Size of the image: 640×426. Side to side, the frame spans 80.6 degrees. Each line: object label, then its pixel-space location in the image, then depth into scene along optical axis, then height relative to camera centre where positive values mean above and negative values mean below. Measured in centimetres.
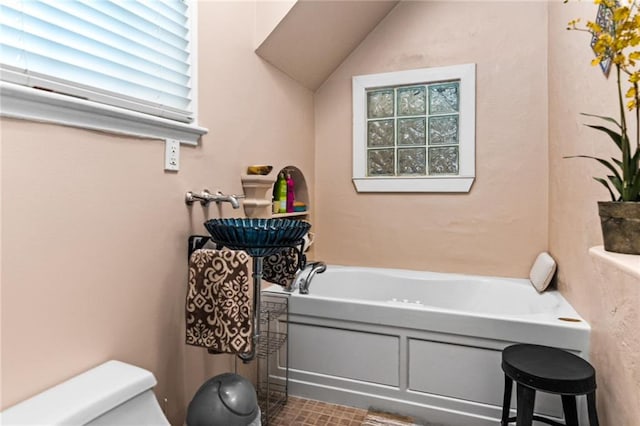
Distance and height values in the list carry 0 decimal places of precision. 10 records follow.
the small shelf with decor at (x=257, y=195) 212 +11
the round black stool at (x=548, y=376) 132 -57
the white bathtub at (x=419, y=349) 185 -73
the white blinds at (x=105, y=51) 109 +56
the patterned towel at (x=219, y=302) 139 -34
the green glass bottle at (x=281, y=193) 270 +15
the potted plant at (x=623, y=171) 108 +14
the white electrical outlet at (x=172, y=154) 159 +25
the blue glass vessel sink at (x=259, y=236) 151 -9
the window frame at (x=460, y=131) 271 +64
